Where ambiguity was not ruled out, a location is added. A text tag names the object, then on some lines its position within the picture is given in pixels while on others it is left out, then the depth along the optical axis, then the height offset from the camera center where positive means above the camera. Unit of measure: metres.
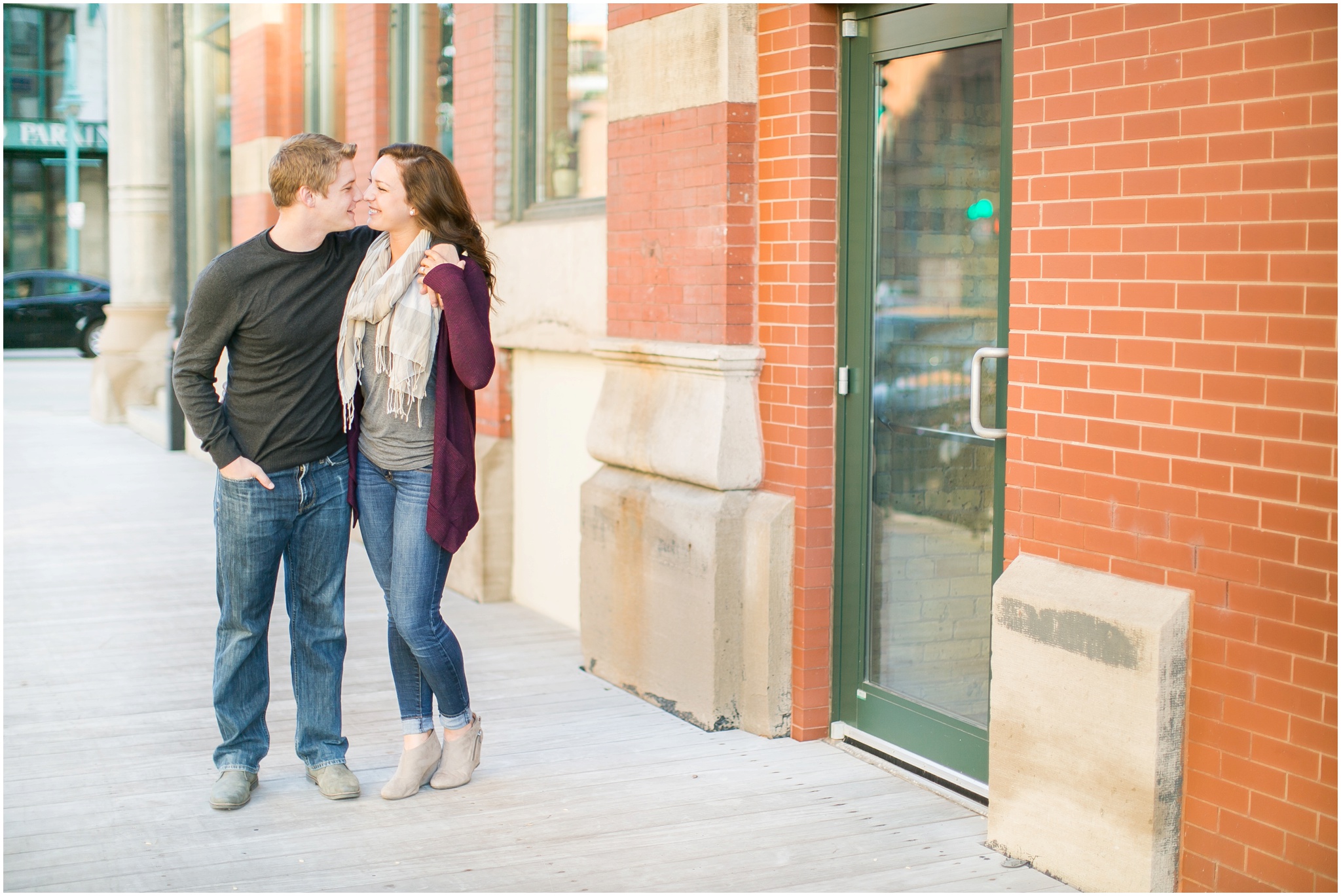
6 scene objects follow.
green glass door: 4.53 -0.09
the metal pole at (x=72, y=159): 33.88 +4.57
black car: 26.03 +0.63
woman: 4.29 -0.10
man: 4.35 -0.28
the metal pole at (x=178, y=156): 13.94 +1.86
